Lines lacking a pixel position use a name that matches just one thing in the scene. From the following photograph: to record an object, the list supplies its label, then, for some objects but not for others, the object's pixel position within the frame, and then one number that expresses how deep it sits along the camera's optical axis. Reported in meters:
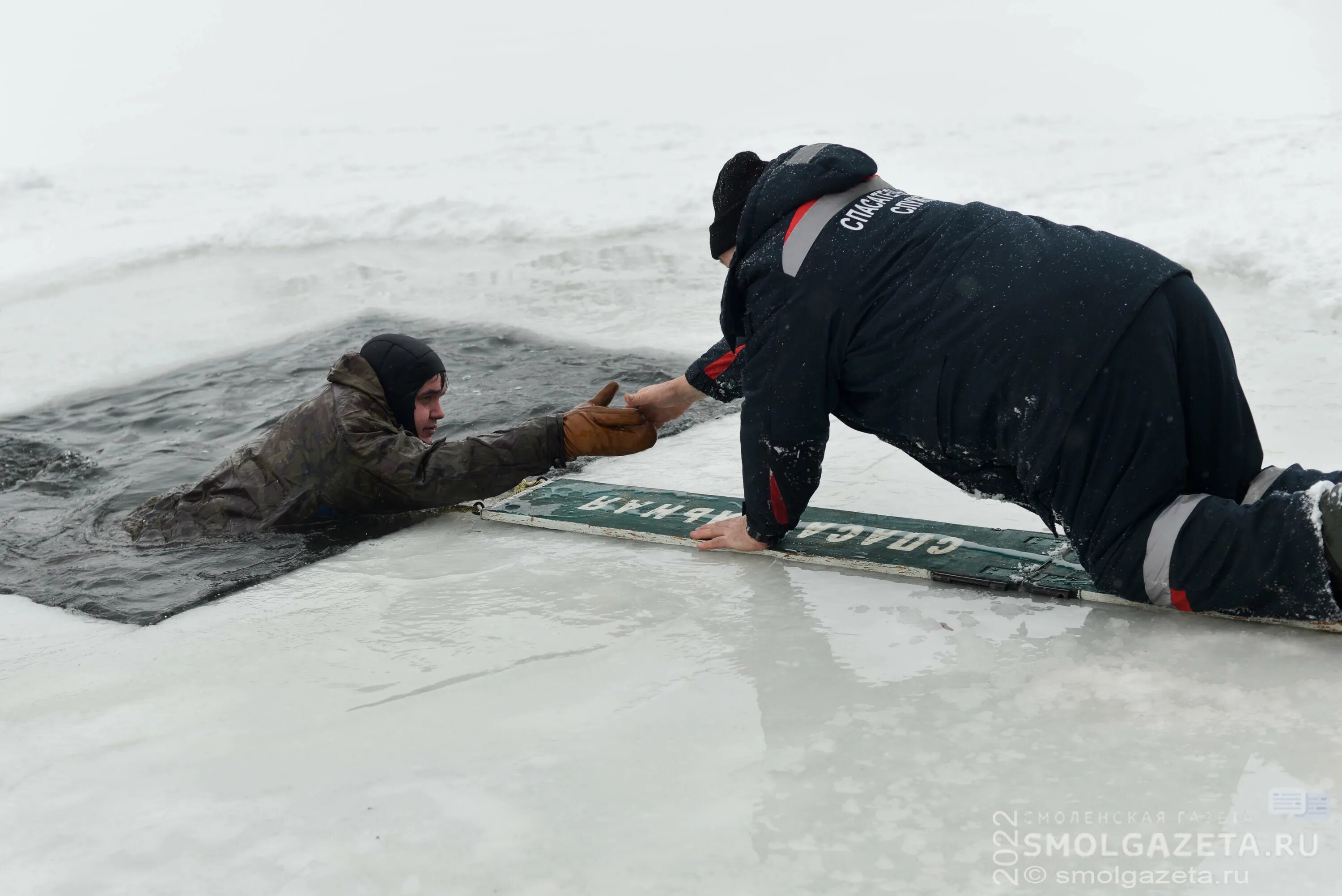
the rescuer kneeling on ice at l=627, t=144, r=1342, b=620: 2.29
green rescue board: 2.77
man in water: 3.51
